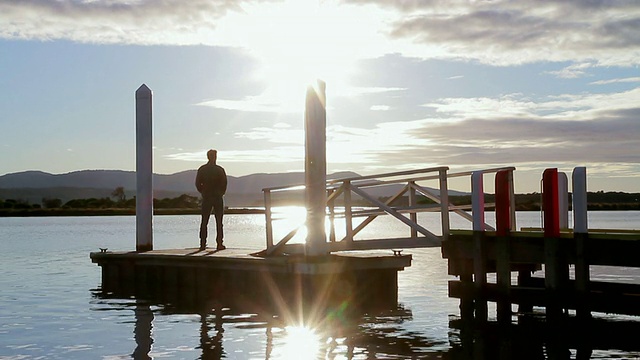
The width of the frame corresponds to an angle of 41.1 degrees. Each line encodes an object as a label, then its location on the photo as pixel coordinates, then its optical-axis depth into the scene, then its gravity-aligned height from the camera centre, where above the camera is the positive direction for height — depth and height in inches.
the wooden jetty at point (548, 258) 497.4 -35.4
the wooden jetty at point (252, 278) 623.5 -58.5
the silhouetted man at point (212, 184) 744.3 +20.5
